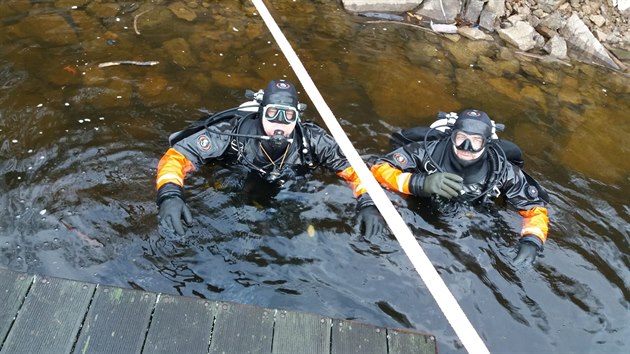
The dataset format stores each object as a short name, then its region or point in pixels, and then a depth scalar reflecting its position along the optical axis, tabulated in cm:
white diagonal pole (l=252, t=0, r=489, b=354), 264
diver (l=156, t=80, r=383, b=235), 446
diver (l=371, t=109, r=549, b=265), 466
